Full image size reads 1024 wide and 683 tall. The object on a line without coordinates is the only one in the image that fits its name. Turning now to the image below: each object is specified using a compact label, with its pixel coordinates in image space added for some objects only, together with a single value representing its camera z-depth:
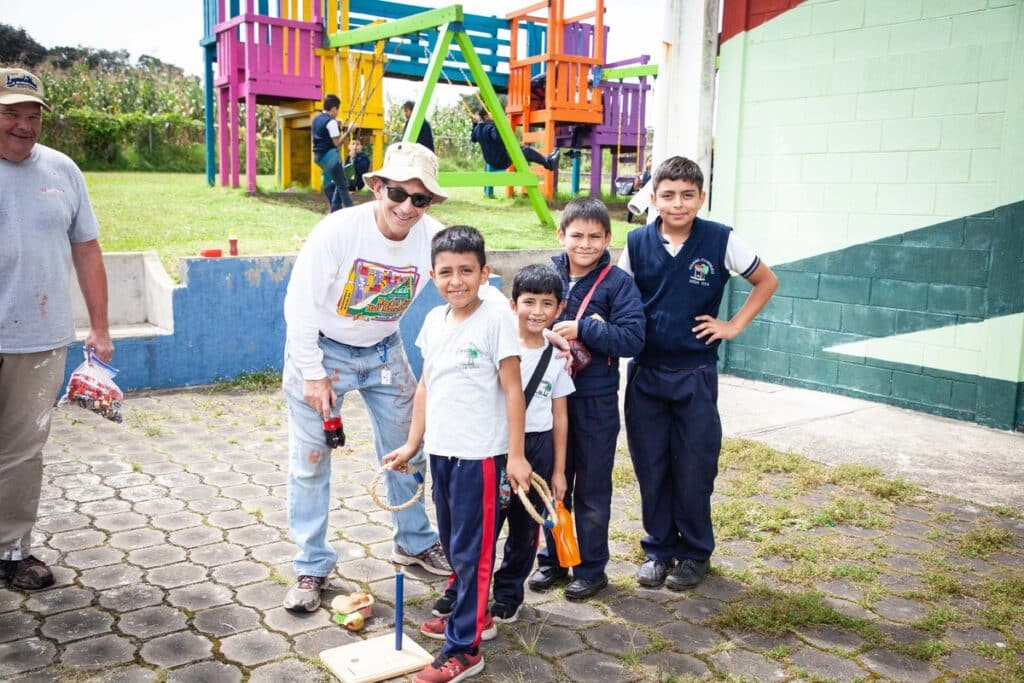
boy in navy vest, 3.77
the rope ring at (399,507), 3.16
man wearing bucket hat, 3.49
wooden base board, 3.08
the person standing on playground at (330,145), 10.66
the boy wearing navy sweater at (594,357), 3.57
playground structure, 11.80
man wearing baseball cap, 3.61
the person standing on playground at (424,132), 12.01
